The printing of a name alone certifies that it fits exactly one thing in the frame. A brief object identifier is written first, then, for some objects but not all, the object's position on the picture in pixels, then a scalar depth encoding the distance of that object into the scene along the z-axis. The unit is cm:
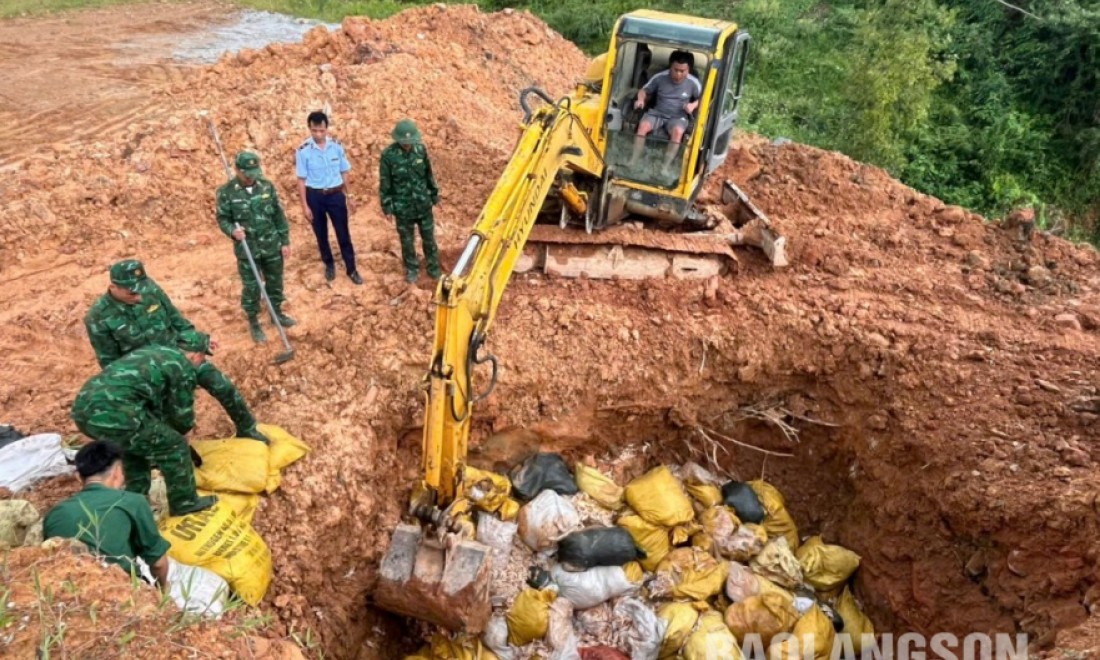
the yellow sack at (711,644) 495
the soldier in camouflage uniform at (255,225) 534
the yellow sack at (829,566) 562
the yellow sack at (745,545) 566
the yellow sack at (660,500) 562
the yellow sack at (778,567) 558
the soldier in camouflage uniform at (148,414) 380
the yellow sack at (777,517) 600
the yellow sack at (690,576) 536
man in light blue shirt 584
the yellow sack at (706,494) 597
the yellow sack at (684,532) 566
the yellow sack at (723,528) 567
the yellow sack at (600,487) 576
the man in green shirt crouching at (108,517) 310
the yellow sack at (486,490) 538
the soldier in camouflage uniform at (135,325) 428
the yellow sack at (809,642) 509
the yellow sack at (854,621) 544
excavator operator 578
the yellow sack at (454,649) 486
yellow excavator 414
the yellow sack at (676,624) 511
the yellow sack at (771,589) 536
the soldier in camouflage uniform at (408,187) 577
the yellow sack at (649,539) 554
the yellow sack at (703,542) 570
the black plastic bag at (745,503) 589
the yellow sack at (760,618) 515
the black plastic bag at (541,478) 567
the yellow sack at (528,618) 493
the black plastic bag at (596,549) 525
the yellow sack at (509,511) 546
